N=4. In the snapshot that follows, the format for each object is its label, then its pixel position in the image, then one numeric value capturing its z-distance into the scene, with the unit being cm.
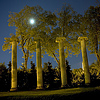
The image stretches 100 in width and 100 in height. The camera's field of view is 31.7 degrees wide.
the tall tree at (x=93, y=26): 4917
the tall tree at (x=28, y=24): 4772
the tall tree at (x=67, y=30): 4912
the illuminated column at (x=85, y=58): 3688
